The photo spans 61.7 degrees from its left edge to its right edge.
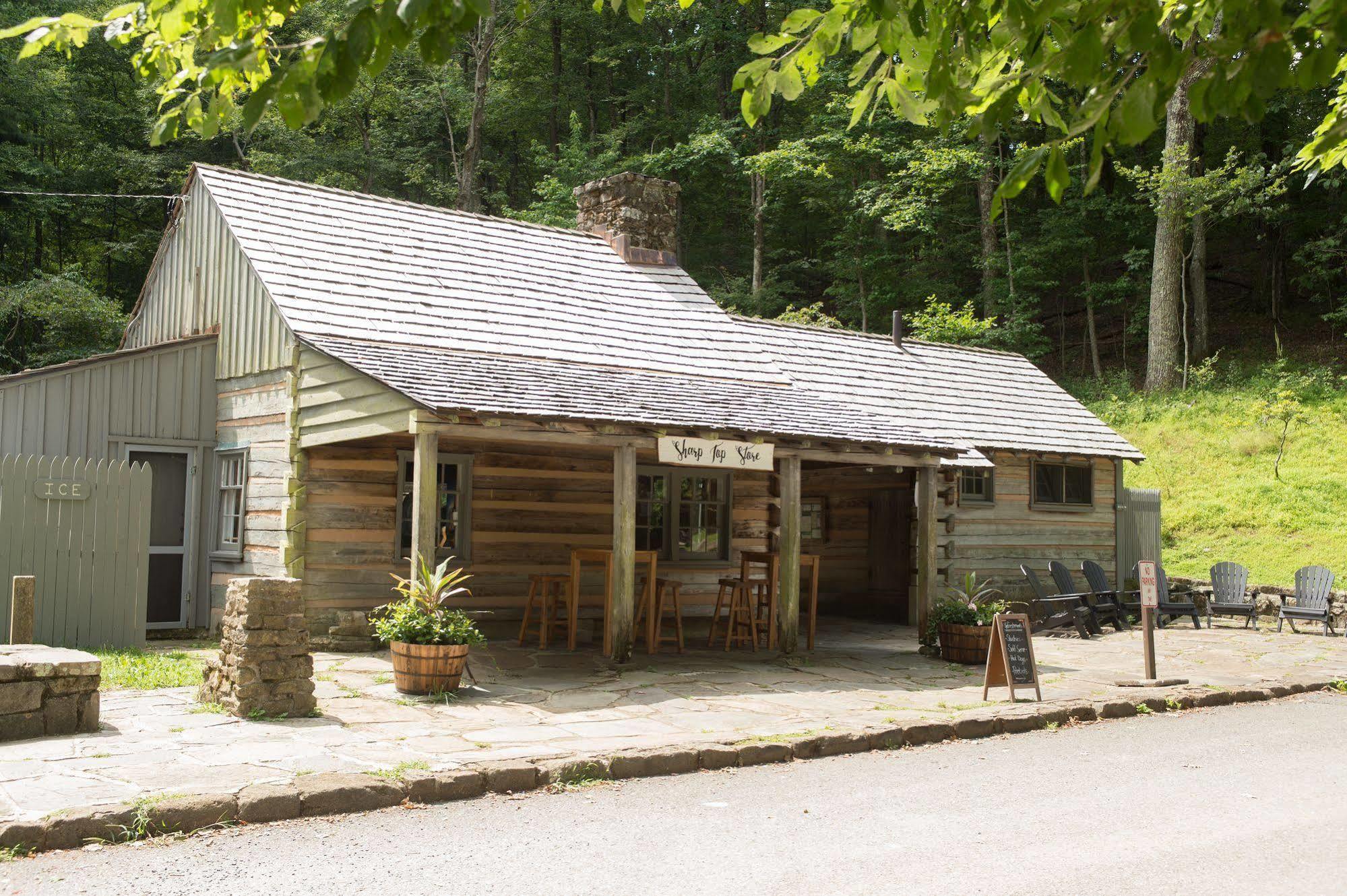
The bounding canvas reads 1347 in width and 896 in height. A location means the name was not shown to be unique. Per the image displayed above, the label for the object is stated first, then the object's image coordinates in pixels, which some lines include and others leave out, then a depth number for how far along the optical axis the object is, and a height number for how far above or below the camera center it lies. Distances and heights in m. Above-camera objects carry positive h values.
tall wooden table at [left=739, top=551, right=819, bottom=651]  13.33 -0.47
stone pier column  7.97 -0.92
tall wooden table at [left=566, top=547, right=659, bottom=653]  11.52 -0.52
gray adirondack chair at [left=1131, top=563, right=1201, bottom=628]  17.73 -1.10
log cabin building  11.41 +1.25
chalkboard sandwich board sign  10.03 -1.09
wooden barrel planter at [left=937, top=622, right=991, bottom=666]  12.55 -1.22
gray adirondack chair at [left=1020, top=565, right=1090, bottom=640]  16.12 -1.12
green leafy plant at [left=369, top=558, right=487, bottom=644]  9.32 -0.78
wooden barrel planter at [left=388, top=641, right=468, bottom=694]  9.25 -1.16
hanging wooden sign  11.15 +0.78
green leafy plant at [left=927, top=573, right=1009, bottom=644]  12.77 -0.86
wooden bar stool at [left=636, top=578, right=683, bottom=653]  12.60 -0.89
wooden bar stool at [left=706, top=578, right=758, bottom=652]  13.23 -1.01
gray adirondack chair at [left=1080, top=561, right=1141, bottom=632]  17.64 -0.87
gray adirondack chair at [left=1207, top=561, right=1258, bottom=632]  17.86 -0.83
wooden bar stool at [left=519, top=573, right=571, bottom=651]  12.58 -0.85
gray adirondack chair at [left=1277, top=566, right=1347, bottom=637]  16.77 -0.88
